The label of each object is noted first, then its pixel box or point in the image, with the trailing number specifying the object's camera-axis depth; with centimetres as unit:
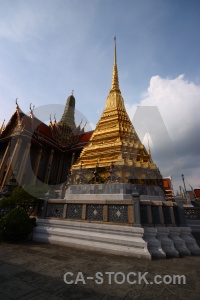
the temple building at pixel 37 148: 1956
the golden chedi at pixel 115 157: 1020
